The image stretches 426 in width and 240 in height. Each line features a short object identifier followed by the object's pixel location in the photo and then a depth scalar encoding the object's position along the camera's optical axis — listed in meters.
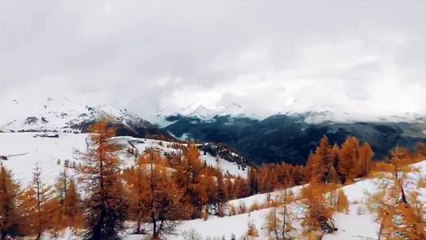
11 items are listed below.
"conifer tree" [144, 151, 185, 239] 52.31
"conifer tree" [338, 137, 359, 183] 86.56
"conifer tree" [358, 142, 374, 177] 88.94
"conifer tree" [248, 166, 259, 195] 123.19
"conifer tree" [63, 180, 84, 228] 76.59
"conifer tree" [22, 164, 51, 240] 47.22
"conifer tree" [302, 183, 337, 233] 44.88
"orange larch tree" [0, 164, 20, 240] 44.59
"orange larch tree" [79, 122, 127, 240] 42.34
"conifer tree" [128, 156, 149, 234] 51.41
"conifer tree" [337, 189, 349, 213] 49.92
